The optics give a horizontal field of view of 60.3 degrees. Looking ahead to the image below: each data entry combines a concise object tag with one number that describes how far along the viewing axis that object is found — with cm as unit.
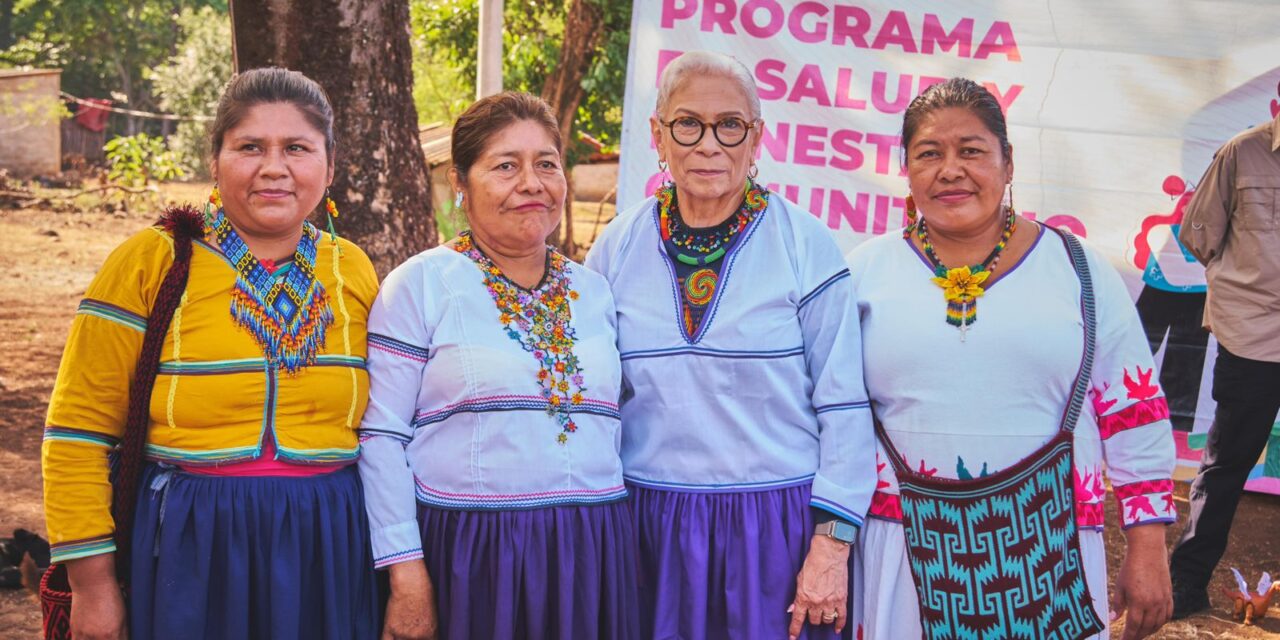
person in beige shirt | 428
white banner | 497
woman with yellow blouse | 216
